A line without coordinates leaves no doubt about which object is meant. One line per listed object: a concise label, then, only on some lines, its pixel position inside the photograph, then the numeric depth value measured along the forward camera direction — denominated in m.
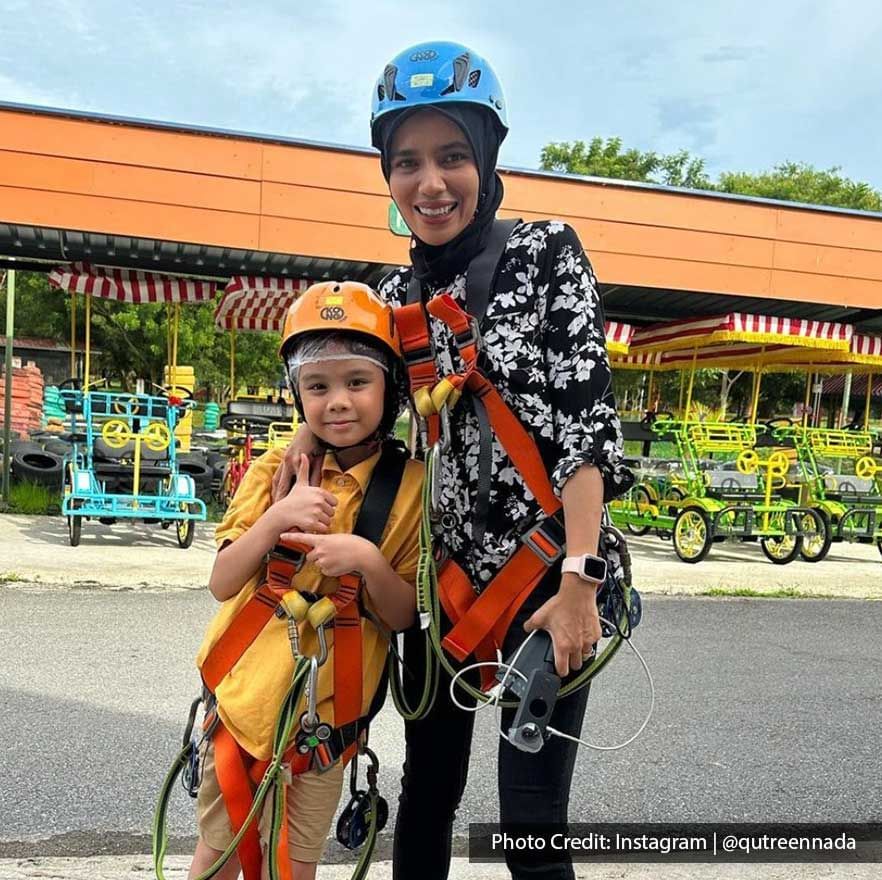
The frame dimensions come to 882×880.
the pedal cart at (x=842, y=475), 9.80
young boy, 1.69
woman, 1.56
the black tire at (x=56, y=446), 10.90
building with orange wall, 7.44
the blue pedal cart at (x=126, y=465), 7.45
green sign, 8.01
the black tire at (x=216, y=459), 11.41
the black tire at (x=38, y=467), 10.08
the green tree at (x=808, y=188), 32.75
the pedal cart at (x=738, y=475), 8.89
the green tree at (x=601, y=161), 30.48
